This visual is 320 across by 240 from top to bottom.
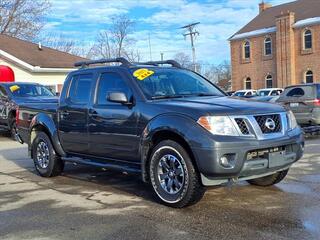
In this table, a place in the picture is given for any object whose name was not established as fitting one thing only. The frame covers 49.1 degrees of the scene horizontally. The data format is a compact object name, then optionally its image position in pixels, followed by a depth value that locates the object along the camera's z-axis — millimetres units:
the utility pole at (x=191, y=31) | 42782
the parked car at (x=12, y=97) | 10969
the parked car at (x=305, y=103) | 10635
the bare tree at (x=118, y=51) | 47450
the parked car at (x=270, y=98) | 15484
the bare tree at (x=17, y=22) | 33511
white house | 18553
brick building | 34913
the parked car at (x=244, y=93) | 27229
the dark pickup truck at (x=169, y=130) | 4153
